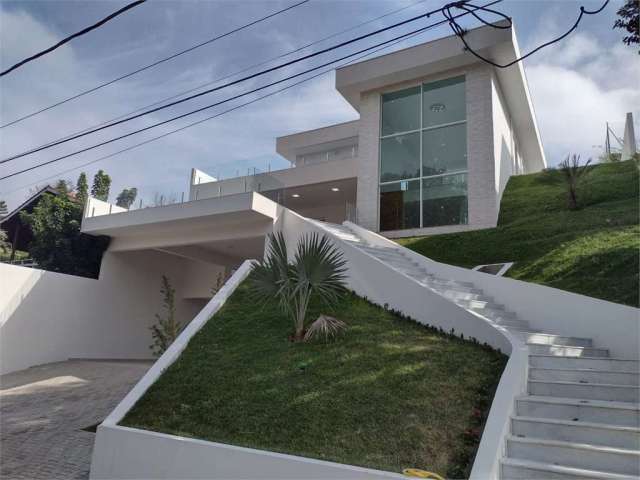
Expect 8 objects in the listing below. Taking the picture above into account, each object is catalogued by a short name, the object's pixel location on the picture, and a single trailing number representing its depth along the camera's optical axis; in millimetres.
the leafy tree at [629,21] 6000
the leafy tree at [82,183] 29311
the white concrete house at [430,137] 13117
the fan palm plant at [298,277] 7430
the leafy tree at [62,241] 14336
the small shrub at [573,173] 12838
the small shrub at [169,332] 10766
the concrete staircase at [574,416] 3973
